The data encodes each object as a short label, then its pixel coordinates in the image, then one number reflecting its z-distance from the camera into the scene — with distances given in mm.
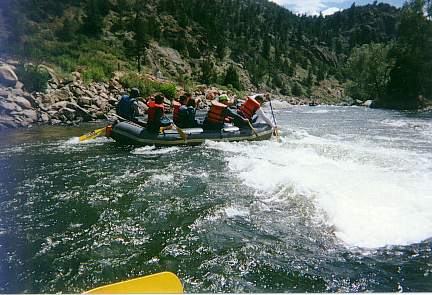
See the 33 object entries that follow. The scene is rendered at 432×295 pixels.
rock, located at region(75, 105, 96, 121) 15562
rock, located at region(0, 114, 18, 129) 13177
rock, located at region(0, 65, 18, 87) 15128
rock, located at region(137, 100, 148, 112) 17500
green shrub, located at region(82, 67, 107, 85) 19312
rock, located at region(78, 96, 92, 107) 16469
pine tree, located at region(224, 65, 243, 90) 37406
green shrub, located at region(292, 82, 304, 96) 60388
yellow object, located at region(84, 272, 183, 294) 2938
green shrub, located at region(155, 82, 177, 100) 21828
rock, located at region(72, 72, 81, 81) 18933
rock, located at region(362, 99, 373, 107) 34319
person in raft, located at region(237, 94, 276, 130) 12094
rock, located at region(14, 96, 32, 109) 14461
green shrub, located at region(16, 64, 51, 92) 15727
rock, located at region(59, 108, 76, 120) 15056
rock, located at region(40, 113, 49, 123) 14391
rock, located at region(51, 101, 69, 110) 15305
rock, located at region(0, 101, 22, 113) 13822
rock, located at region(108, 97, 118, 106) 17891
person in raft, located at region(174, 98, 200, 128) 11219
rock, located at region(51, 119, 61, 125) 14498
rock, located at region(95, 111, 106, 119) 16095
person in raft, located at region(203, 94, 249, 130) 10945
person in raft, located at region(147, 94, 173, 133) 10156
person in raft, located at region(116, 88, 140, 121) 11016
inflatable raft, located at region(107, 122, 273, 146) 10188
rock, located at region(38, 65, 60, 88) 16977
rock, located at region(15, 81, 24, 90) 15341
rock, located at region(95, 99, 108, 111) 16855
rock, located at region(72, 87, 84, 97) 16844
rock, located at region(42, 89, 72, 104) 15593
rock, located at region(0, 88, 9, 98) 14306
